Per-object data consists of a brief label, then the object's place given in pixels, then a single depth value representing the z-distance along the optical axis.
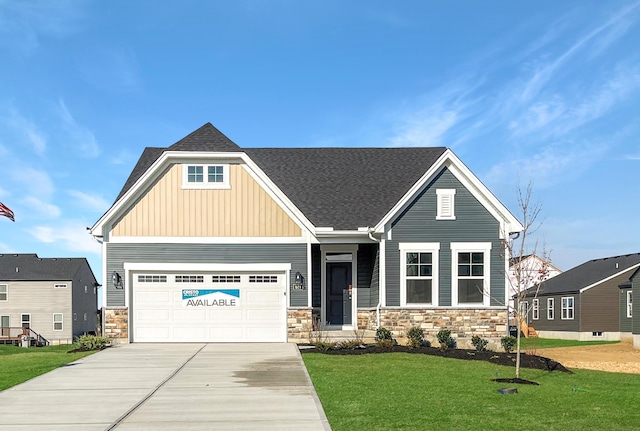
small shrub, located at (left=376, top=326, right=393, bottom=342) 20.00
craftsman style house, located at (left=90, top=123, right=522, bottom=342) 21.12
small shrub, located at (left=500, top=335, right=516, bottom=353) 20.05
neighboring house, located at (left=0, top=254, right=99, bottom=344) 49.44
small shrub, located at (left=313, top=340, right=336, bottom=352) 18.53
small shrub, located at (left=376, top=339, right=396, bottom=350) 19.08
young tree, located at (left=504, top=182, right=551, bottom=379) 13.80
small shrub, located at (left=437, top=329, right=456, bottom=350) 20.30
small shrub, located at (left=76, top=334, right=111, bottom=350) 19.55
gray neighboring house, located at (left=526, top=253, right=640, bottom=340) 38.66
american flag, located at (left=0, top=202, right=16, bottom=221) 20.31
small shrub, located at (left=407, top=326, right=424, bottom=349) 19.83
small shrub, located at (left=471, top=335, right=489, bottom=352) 20.08
